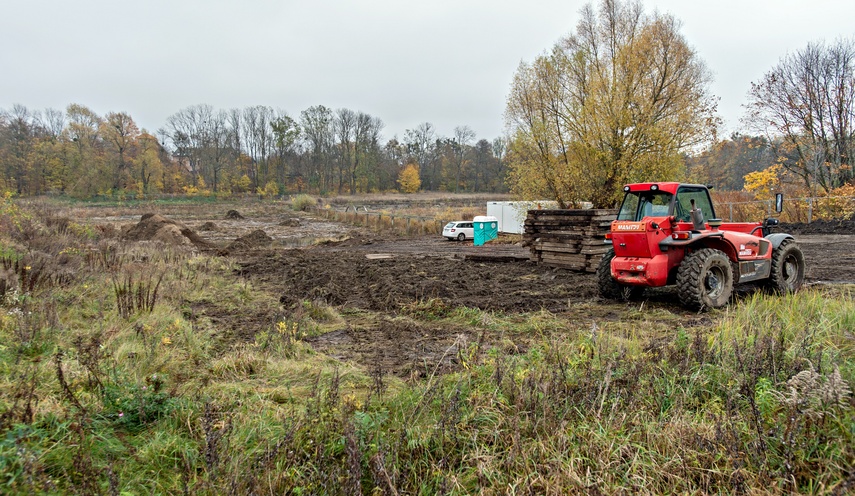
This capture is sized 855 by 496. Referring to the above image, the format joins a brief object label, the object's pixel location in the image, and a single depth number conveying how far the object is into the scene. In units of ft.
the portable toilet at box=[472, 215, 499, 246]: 83.82
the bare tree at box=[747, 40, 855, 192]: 85.15
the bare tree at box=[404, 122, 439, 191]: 318.65
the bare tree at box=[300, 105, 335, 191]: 285.84
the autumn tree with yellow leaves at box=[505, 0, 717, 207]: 63.16
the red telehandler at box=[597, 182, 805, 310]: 26.76
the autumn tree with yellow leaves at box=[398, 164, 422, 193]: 293.84
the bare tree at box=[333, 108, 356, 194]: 292.61
